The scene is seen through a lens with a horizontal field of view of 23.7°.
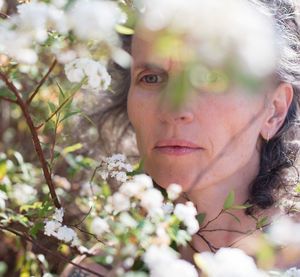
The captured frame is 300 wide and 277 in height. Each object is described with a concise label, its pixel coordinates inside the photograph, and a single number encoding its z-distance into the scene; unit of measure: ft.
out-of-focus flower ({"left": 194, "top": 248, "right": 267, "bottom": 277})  1.39
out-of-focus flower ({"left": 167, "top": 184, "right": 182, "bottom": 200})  1.83
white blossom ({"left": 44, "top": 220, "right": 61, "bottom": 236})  1.98
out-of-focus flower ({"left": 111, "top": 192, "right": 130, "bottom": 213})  1.75
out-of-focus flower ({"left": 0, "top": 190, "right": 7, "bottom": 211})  2.14
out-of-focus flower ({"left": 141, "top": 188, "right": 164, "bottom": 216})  1.67
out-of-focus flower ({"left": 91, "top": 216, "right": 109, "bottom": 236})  1.71
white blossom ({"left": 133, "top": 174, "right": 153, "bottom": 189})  1.76
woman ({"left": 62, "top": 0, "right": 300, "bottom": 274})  2.14
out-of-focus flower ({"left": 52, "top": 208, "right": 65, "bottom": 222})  2.01
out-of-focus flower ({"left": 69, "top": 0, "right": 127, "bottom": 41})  1.56
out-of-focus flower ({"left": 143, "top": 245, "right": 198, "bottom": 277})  1.42
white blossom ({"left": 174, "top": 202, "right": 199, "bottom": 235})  1.75
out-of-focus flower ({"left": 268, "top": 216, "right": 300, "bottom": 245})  1.74
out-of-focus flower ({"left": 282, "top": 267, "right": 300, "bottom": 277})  1.69
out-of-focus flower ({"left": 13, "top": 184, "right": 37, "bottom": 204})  2.42
